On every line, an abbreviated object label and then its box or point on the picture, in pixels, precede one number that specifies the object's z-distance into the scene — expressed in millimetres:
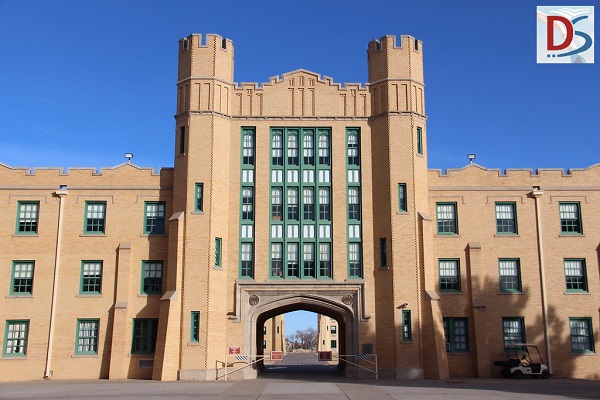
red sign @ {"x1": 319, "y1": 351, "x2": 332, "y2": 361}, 34734
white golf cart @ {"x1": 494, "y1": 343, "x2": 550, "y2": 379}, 34281
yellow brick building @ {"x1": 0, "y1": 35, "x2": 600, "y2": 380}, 35062
